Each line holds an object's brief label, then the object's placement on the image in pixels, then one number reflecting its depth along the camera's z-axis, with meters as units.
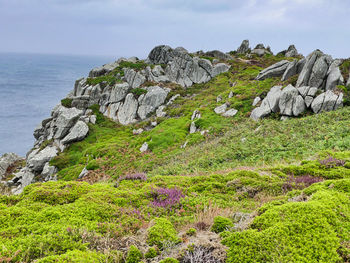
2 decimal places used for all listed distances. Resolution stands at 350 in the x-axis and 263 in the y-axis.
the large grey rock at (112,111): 57.41
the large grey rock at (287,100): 28.55
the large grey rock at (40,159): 41.38
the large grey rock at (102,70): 76.00
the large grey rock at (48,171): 38.33
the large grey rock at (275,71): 45.03
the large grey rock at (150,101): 55.19
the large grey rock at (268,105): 30.17
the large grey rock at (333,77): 29.17
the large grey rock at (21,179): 39.27
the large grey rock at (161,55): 76.44
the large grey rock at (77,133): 45.91
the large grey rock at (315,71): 31.58
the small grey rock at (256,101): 35.56
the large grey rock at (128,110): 55.44
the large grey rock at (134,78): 63.94
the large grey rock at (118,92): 59.36
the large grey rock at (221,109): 37.71
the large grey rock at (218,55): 83.81
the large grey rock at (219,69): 69.69
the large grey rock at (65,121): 48.00
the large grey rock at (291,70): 38.78
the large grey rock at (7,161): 52.14
